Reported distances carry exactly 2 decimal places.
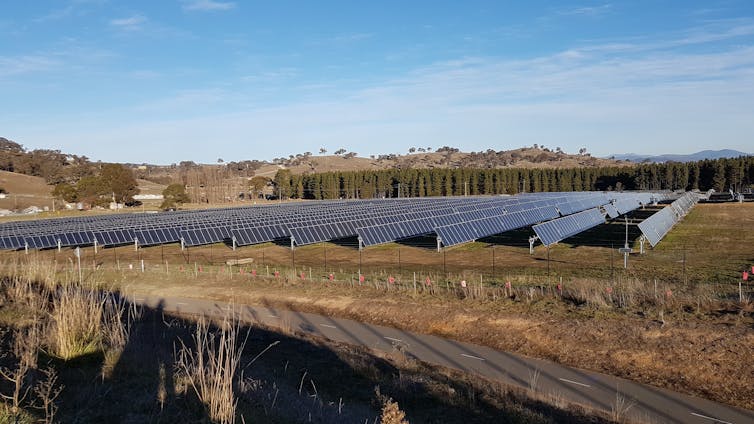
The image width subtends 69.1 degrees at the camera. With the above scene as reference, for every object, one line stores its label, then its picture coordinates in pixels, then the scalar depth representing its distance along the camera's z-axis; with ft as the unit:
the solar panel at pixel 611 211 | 159.33
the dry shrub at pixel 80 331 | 29.30
